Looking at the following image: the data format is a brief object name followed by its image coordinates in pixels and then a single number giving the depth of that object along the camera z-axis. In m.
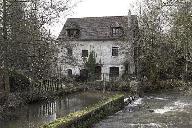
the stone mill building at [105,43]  44.54
